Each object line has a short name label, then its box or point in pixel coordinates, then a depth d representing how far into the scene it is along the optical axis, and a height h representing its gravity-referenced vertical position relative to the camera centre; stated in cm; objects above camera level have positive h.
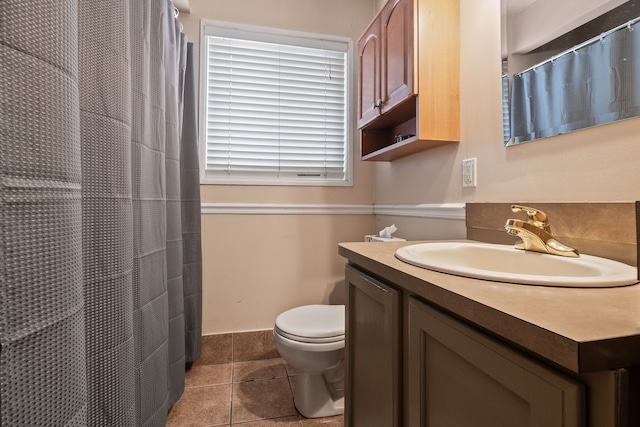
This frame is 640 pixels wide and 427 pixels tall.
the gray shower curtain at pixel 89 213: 40 +0
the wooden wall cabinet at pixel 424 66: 128 +63
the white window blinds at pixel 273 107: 196 +70
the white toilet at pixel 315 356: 135 -66
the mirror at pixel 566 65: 72 +40
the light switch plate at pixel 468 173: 123 +15
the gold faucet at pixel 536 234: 78 -7
